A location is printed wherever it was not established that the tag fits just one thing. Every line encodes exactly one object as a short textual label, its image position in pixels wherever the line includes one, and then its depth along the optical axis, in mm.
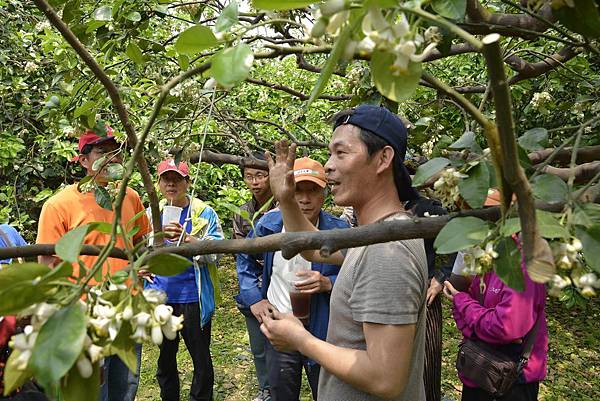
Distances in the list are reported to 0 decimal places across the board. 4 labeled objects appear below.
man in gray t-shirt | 1627
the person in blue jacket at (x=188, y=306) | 4161
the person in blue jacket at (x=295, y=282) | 3348
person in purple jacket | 2738
